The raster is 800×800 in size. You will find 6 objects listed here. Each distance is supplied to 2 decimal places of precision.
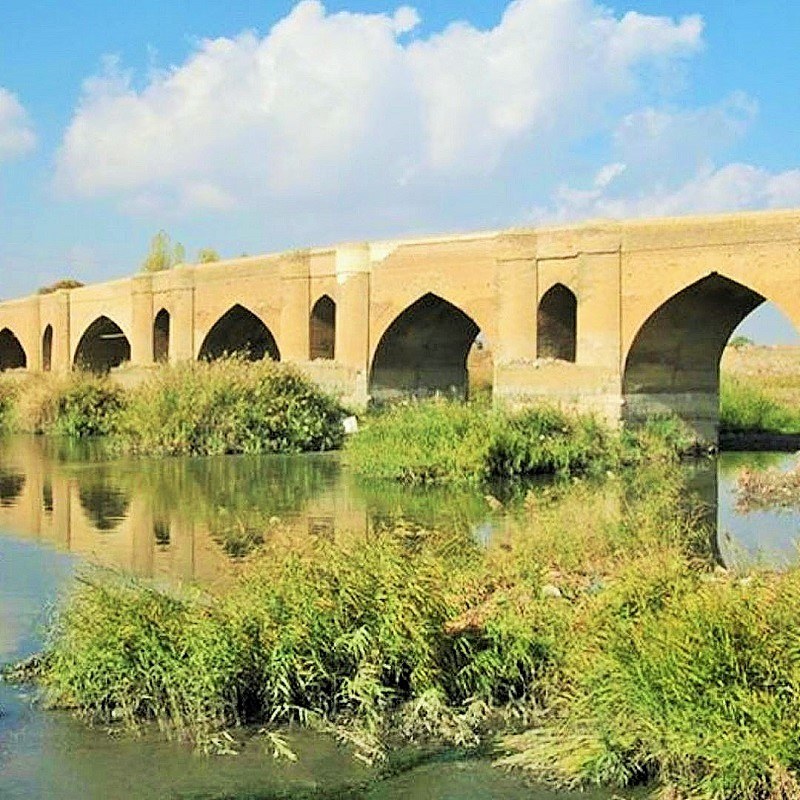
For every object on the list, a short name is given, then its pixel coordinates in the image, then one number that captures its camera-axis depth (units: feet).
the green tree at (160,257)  179.93
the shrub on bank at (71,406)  91.20
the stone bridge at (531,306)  67.51
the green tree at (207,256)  193.61
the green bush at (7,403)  98.53
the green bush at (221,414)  74.08
